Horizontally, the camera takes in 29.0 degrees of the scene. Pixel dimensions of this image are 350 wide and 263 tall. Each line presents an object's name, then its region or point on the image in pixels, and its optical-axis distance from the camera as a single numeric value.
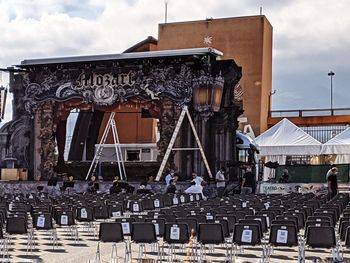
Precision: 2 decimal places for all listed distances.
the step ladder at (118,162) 35.74
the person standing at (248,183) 28.14
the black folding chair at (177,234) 11.48
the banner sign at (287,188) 29.71
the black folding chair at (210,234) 11.50
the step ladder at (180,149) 32.46
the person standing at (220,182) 30.79
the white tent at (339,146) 35.91
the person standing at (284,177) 31.96
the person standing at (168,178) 28.66
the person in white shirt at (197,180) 25.47
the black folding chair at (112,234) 11.77
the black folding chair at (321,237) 10.92
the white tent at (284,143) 36.92
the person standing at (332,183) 23.84
